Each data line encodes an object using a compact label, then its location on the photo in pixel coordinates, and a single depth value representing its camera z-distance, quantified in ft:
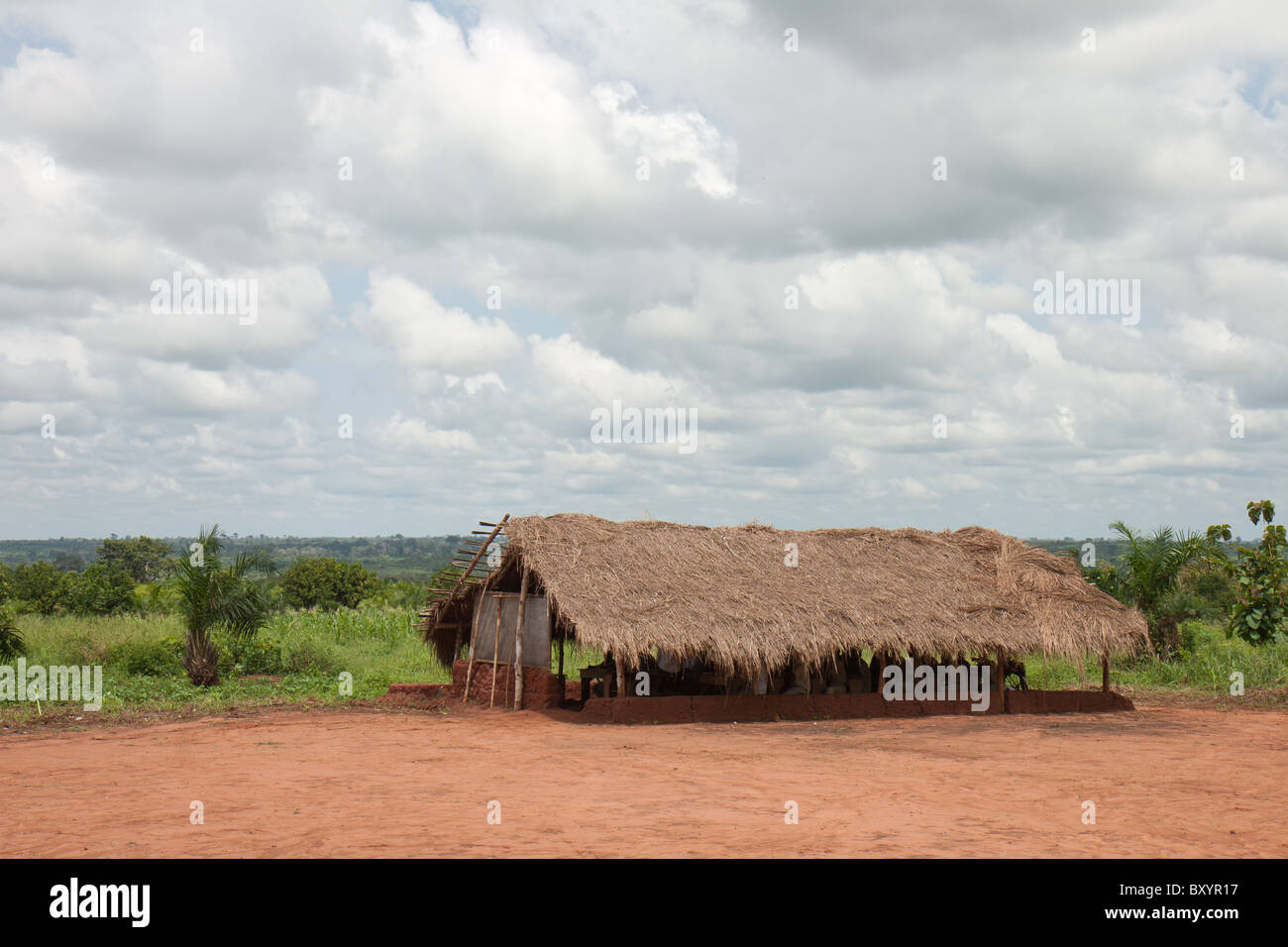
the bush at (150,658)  63.57
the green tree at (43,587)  92.63
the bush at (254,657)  67.15
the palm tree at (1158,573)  68.18
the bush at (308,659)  68.91
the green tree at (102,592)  90.68
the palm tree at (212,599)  59.00
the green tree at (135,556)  146.00
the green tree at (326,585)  114.52
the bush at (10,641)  60.44
